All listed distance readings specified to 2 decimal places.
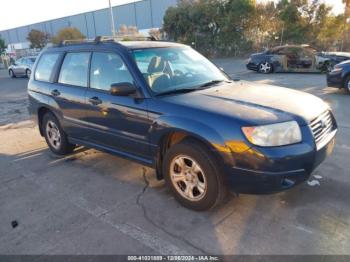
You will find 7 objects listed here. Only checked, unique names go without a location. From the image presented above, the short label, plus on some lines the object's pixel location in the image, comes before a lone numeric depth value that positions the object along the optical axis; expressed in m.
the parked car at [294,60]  13.18
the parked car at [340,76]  8.74
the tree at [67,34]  44.97
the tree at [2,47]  57.74
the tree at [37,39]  52.59
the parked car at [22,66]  21.30
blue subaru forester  2.77
